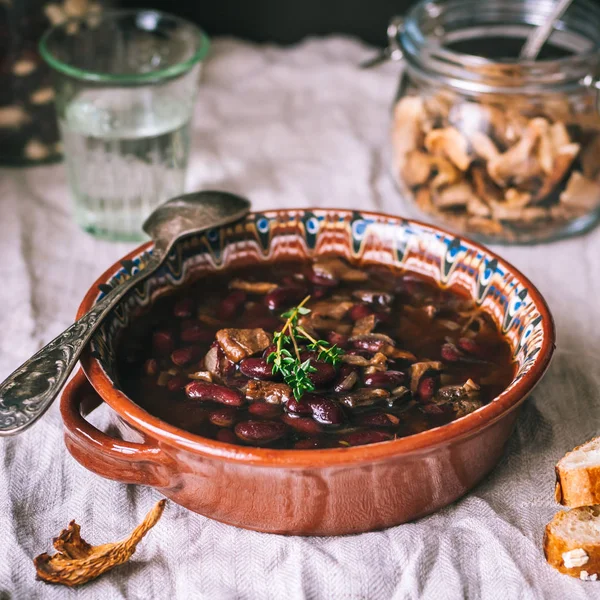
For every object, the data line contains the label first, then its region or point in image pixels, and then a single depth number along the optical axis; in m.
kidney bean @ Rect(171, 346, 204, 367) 1.59
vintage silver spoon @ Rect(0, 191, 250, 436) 1.33
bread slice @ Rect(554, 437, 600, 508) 1.42
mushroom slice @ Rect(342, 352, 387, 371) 1.55
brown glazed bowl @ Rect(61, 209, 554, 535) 1.29
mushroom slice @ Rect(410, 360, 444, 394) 1.54
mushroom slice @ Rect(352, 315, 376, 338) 1.68
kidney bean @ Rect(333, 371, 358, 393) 1.50
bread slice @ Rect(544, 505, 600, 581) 1.36
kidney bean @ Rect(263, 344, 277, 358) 1.56
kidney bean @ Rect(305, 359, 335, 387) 1.48
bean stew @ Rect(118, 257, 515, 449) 1.43
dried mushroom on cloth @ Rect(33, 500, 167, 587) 1.35
